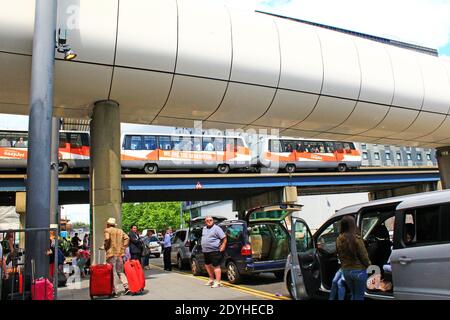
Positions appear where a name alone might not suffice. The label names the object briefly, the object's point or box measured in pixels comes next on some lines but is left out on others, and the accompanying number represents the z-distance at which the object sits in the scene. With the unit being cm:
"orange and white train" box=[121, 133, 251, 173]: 2737
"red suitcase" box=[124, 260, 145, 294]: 821
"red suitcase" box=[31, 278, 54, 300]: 484
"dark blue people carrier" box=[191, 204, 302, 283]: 1024
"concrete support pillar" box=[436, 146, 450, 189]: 1250
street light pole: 526
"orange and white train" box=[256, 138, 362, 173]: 3240
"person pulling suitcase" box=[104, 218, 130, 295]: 758
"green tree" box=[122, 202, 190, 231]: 8225
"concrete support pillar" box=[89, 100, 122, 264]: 765
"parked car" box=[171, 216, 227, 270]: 1591
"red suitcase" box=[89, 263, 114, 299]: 768
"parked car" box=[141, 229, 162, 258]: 3117
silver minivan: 464
